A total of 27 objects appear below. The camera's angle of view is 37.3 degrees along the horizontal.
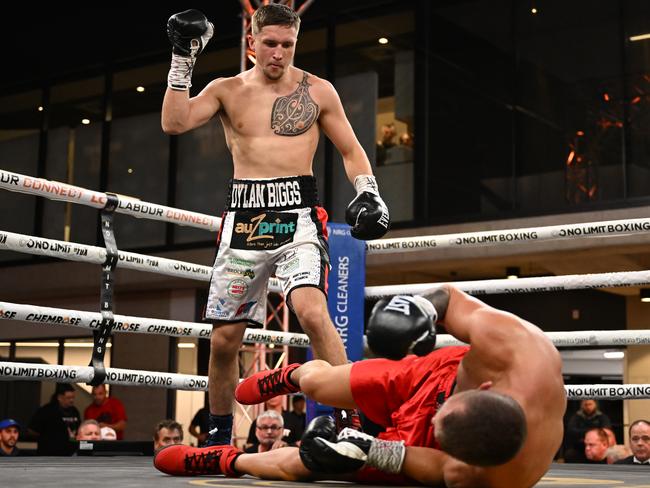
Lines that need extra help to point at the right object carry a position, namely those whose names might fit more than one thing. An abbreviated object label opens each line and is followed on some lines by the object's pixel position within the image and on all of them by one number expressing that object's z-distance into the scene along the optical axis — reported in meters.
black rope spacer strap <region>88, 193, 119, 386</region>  3.45
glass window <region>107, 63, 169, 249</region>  11.84
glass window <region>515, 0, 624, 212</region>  9.14
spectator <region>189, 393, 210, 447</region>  7.98
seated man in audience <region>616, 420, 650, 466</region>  4.96
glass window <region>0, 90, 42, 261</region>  12.63
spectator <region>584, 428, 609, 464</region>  5.74
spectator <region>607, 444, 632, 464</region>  5.67
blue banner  4.01
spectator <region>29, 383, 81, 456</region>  4.83
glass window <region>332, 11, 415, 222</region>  10.23
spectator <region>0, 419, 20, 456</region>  5.52
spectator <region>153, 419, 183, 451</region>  4.75
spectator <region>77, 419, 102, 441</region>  5.89
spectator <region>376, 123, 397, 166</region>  10.32
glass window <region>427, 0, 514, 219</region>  9.77
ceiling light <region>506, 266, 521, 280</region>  10.49
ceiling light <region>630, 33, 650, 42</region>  9.10
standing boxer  2.93
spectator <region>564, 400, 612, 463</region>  7.10
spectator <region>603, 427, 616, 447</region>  6.32
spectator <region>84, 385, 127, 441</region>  8.02
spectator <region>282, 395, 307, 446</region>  6.04
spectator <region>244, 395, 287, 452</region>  5.87
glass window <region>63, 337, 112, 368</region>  12.21
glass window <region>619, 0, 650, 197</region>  8.91
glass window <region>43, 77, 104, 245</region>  12.20
